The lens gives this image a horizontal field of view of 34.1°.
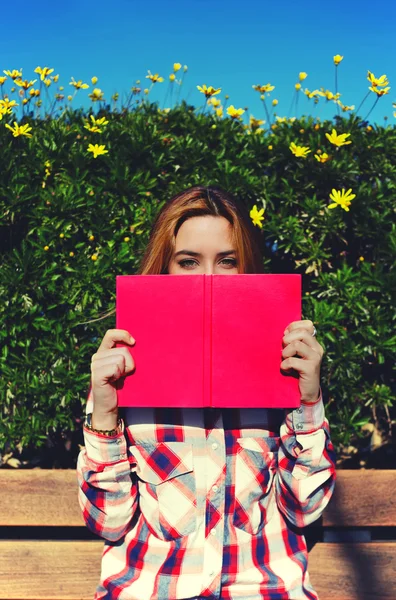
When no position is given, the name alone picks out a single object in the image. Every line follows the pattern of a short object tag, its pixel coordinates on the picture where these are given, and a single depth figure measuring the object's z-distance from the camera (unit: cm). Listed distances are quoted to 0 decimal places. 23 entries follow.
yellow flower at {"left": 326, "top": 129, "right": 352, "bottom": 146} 236
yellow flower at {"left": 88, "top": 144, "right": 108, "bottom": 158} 231
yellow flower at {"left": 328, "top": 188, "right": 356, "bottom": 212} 228
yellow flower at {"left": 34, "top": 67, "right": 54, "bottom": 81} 283
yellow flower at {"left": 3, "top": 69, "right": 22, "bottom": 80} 277
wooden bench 227
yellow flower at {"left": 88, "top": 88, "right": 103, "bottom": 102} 280
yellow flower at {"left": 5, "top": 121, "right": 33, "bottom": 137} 232
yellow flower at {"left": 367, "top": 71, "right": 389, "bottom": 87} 257
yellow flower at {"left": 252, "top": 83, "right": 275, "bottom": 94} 301
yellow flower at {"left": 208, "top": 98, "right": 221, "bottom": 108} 278
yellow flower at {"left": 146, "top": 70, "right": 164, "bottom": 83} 307
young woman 167
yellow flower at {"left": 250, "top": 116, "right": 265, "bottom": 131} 289
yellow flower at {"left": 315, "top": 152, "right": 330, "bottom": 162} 234
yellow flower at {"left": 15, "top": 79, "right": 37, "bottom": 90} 269
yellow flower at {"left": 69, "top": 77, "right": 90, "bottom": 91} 295
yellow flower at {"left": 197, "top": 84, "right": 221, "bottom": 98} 275
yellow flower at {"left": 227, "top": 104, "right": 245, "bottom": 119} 257
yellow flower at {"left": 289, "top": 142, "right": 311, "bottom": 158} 235
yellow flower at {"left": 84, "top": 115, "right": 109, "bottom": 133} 240
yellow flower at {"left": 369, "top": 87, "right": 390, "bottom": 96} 257
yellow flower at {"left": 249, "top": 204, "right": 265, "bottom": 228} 230
